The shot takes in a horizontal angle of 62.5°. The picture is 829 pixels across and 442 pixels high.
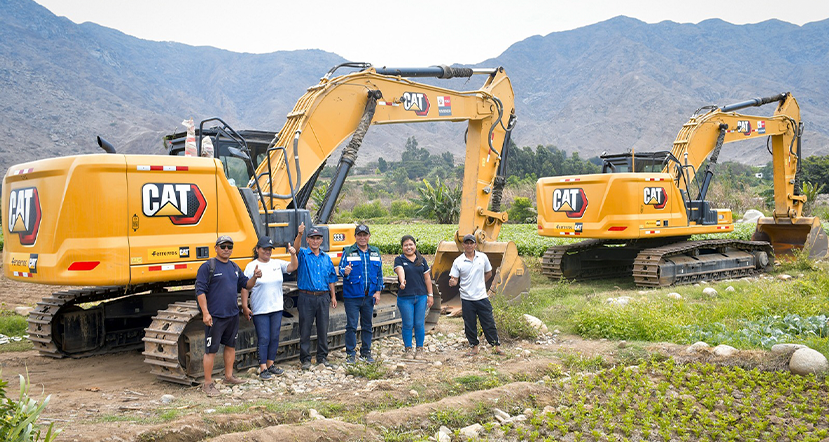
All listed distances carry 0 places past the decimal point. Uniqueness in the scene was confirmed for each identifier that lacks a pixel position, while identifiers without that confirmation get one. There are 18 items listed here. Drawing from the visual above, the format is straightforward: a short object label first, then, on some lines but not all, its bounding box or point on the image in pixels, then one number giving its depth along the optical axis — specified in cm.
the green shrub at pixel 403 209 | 3949
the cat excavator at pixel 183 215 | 702
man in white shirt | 865
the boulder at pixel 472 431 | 569
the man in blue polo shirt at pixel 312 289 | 809
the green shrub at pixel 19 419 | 361
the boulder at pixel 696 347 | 823
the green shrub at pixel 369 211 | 4056
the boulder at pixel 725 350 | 789
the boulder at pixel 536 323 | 998
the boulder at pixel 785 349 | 756
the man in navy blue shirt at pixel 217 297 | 703
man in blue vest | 832
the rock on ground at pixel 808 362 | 709
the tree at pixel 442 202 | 3262
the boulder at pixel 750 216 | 3259
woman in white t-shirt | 775
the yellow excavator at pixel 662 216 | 1395
